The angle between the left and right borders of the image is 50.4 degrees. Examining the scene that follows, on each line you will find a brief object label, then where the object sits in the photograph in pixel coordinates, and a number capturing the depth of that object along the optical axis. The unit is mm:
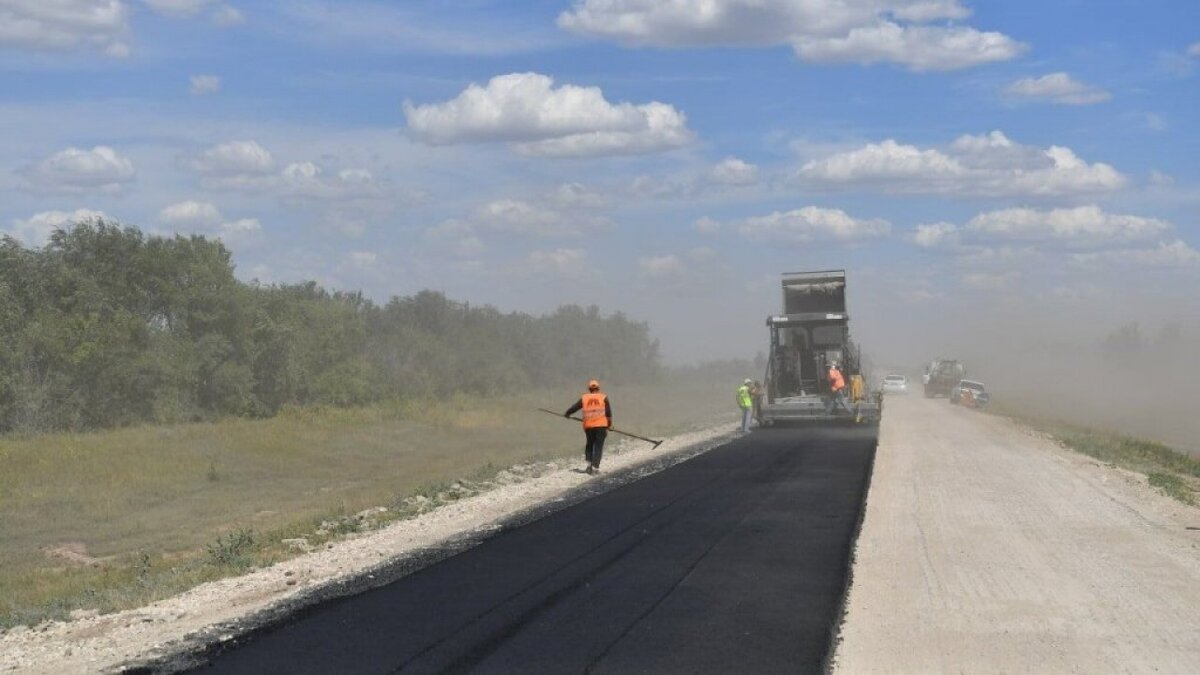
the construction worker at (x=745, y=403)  36406
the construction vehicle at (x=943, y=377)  75000
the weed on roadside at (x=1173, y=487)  20362
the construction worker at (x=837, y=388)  36969
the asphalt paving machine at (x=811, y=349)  38125
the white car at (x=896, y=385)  81125
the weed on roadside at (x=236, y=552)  14258
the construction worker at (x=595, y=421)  23656
